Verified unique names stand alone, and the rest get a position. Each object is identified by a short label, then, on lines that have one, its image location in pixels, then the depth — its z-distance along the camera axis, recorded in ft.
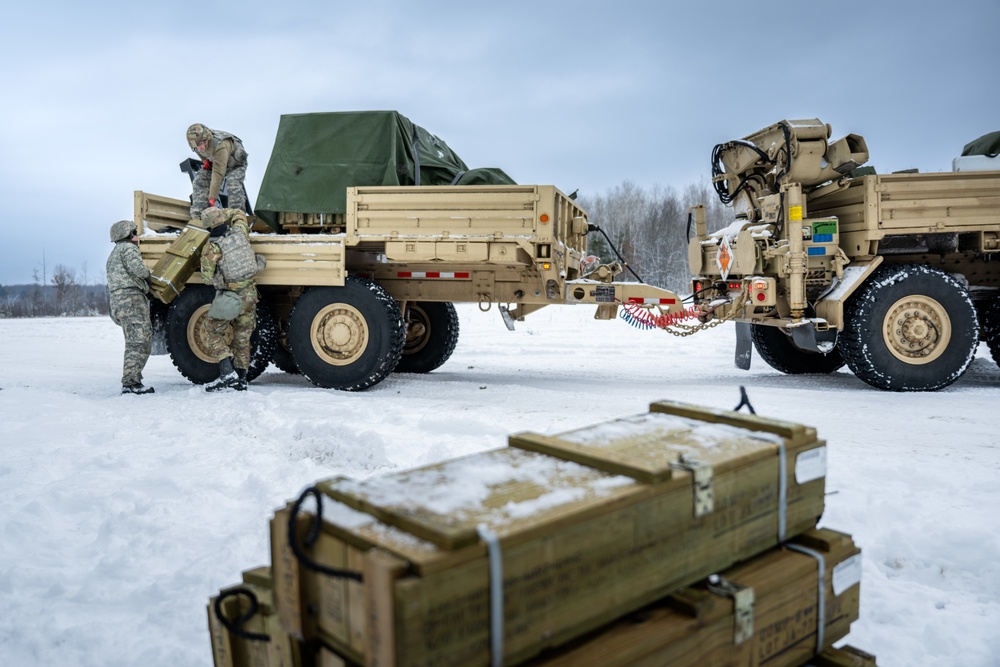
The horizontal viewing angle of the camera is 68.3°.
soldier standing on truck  25.54
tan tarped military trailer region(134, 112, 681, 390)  23.70
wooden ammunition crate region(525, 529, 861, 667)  5.47
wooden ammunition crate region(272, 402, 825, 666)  4.59
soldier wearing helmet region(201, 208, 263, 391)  23.90
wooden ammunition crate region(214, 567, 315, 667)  5.93
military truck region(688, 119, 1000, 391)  24.29
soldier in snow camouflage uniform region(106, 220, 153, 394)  24.40
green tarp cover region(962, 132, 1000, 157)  29.32
